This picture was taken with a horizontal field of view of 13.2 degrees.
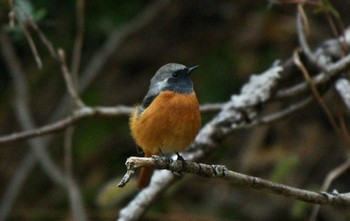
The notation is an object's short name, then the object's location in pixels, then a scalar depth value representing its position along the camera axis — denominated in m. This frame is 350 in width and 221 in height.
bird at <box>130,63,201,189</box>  7.79
